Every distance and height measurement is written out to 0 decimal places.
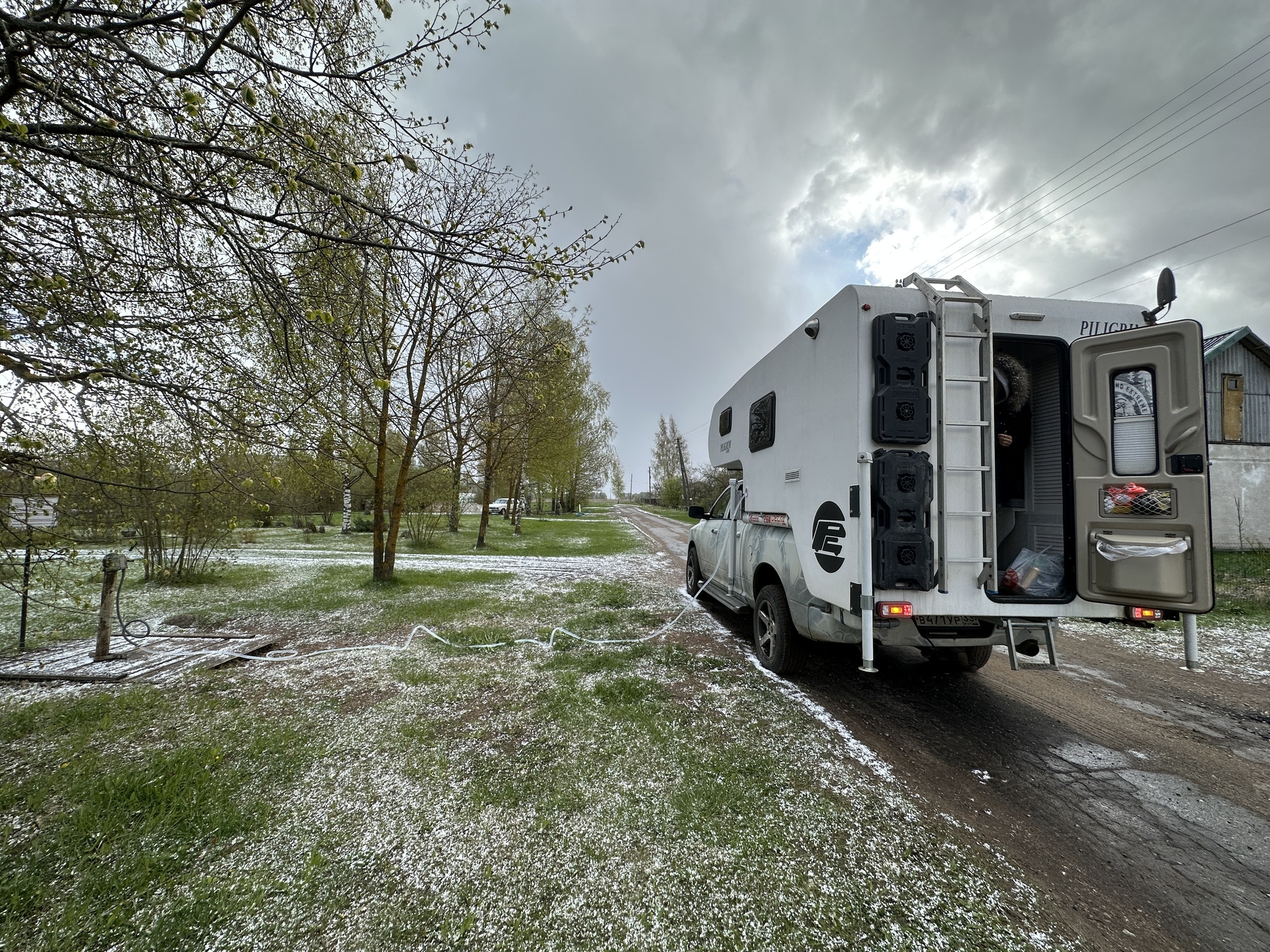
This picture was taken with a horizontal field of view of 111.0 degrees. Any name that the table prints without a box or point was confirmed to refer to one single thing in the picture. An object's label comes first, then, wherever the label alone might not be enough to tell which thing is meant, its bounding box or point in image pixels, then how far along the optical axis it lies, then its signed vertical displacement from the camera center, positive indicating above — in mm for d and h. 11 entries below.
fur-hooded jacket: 4020 +1182
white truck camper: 2779 +234
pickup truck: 4071 -818
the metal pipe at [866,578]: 2953 -510
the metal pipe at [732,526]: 5629 -321
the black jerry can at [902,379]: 3051 +888
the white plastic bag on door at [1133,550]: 2691 -272
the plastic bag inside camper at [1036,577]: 3520 -584
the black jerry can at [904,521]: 3008 -115
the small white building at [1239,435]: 12500 +2202
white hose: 4711 -1726
